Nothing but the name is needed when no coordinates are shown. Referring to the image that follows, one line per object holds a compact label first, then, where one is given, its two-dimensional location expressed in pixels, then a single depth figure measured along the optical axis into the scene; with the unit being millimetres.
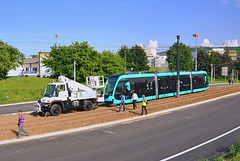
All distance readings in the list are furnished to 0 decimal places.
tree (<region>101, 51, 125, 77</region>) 50562
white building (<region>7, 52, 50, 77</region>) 72150
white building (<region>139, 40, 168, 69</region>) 182675
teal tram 21438
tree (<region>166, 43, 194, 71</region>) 77312
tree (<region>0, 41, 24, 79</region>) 41250
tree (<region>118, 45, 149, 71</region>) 75125
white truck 17497
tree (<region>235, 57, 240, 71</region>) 112138
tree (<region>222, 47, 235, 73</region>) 102188
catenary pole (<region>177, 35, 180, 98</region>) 27608
